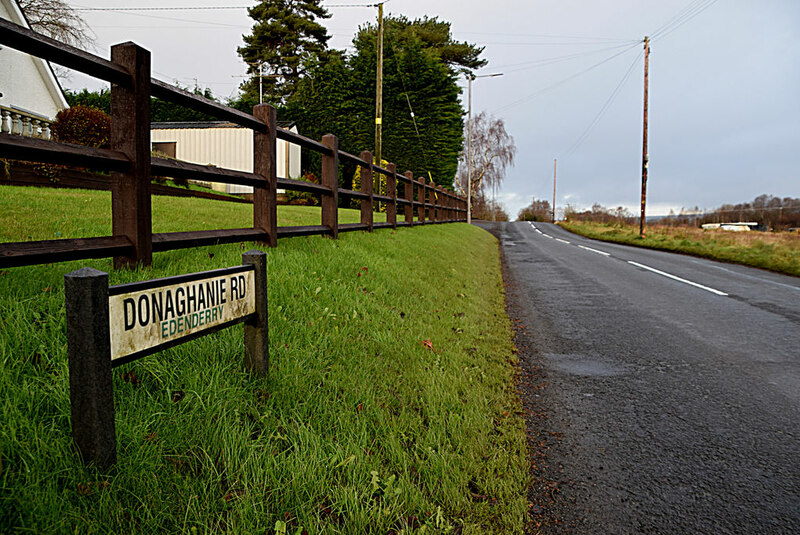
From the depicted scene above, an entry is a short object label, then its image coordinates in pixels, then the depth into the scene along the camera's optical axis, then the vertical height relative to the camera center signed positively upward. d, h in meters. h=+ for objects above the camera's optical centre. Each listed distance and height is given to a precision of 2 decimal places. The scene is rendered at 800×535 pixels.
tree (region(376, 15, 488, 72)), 43.88 +17.62
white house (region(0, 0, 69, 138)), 15.37 +5.47
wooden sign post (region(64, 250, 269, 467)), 1.57 -0.37
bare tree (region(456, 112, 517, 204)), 58.06 +9.76
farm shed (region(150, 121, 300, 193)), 30.55 +5.51
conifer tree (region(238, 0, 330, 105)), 43.16 +16.99
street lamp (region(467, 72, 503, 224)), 30.59 +5.81
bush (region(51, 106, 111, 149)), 15.54 +3.26
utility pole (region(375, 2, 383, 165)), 20.19 +5.38
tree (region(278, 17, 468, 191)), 33.72 +9.05
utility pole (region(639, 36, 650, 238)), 25.64 +4.32
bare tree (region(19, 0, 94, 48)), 26.98 +11.95
